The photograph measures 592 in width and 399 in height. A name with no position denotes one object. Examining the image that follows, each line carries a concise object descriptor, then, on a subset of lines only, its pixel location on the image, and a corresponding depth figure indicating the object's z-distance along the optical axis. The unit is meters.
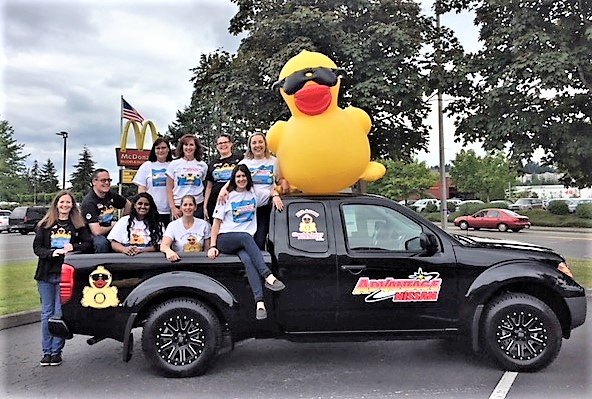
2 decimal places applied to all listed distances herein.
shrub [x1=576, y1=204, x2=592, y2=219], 29.35
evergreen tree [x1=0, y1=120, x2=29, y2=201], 40.53
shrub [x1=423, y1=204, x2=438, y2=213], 42.25
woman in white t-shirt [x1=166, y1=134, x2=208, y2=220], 5.46
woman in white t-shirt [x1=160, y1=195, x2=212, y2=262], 4.83
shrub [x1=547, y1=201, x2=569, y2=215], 31.50
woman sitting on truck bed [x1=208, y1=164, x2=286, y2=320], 4.50
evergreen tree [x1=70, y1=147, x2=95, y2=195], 59.62
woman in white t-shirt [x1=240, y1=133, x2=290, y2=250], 4.93
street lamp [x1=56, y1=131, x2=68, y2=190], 34.86
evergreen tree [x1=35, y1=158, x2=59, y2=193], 81.50
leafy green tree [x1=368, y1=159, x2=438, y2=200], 43.94
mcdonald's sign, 18.80
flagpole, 18.88
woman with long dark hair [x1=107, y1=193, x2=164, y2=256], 4.90
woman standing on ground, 4.87
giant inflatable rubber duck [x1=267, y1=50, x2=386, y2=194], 5.06
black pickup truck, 4.52
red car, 25.92
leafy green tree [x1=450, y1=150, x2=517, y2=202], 48.47
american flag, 18.77
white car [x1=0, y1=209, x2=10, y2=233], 30.25
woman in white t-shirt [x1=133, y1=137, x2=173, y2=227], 5.64
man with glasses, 5.20
